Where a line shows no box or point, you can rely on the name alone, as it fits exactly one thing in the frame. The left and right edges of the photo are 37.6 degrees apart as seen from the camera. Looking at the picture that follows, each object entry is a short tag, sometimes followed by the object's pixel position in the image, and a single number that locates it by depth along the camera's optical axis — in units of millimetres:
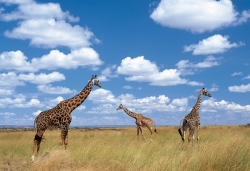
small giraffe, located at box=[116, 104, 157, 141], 22962
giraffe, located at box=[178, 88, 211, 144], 18141
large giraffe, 13062
